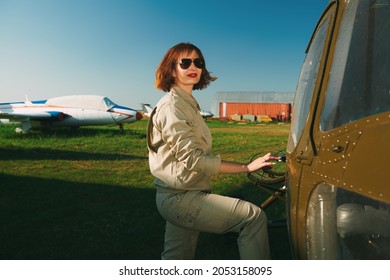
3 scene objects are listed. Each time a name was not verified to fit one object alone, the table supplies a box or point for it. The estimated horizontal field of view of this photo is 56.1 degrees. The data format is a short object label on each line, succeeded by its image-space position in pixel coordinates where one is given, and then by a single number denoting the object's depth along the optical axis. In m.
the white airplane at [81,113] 21.08
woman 2.11
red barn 58.09
